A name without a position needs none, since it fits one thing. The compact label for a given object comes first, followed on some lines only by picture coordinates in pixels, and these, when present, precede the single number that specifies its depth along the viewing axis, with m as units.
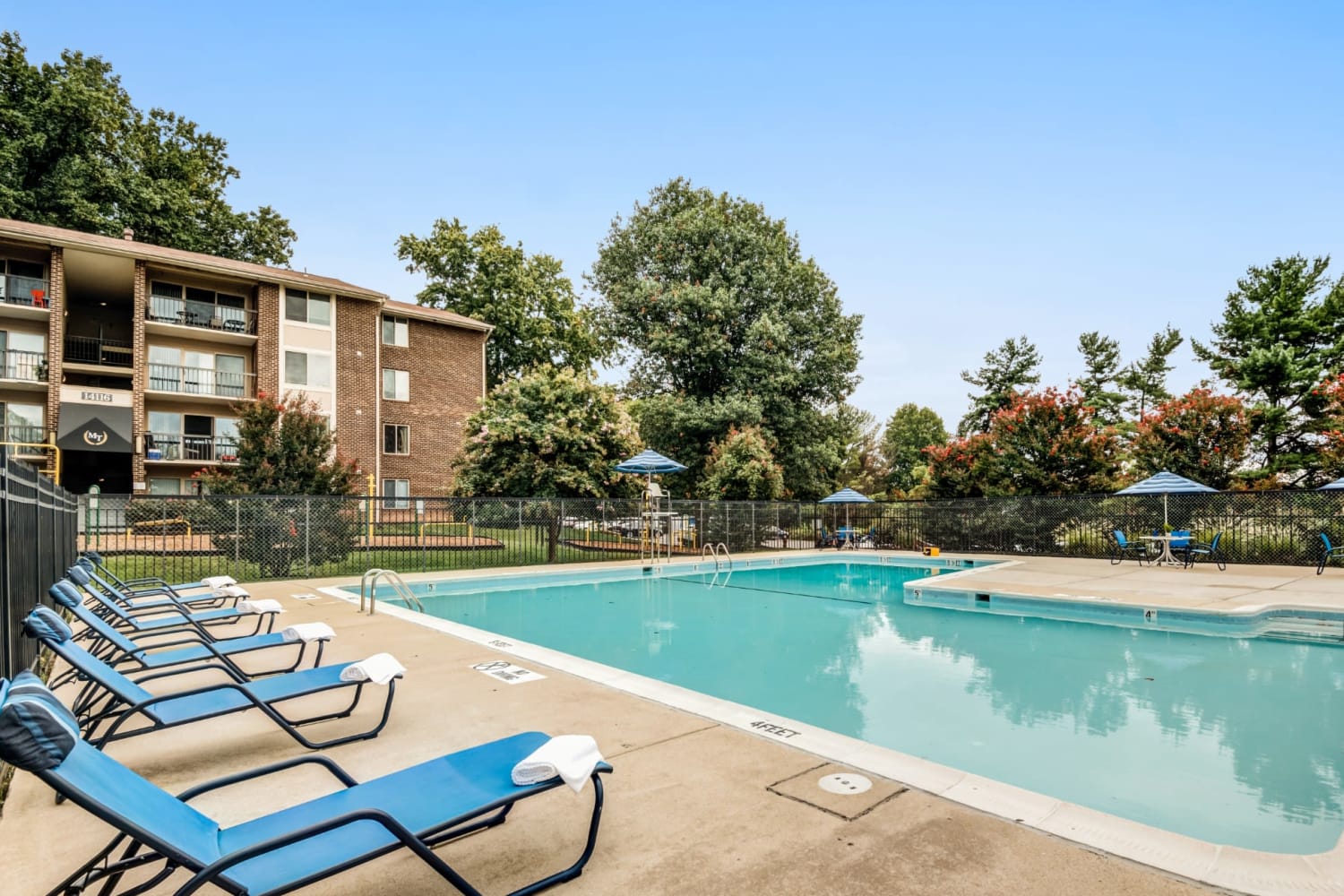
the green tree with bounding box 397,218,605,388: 33.91
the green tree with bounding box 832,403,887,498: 46.12
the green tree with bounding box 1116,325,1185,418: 37.25
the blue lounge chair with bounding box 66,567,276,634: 5.86
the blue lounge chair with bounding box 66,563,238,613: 6.96
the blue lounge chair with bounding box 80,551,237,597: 8.15
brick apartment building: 20.70
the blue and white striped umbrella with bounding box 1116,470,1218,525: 15.13
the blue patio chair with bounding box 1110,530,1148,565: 16.34
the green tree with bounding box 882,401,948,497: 50.84
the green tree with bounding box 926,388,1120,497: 19.89
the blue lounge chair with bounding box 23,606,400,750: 3.33
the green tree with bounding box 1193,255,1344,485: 23.97
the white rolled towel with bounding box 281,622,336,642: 4.89
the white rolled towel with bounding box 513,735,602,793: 2.35
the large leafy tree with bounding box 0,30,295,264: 27.47
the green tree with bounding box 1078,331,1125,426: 37.72
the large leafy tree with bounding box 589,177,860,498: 26.06
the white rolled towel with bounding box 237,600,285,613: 6.49
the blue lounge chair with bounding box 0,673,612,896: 1.77
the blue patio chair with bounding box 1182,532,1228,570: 15.45
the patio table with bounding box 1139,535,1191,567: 15.62
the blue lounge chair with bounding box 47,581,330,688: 4.55
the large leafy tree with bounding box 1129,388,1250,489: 18.22
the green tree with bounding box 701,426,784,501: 22.70
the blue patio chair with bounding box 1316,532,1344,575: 13.93
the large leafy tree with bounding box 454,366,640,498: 17.17
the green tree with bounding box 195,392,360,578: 12.20
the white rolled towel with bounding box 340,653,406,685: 3.80
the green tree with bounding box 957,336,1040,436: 31.81
